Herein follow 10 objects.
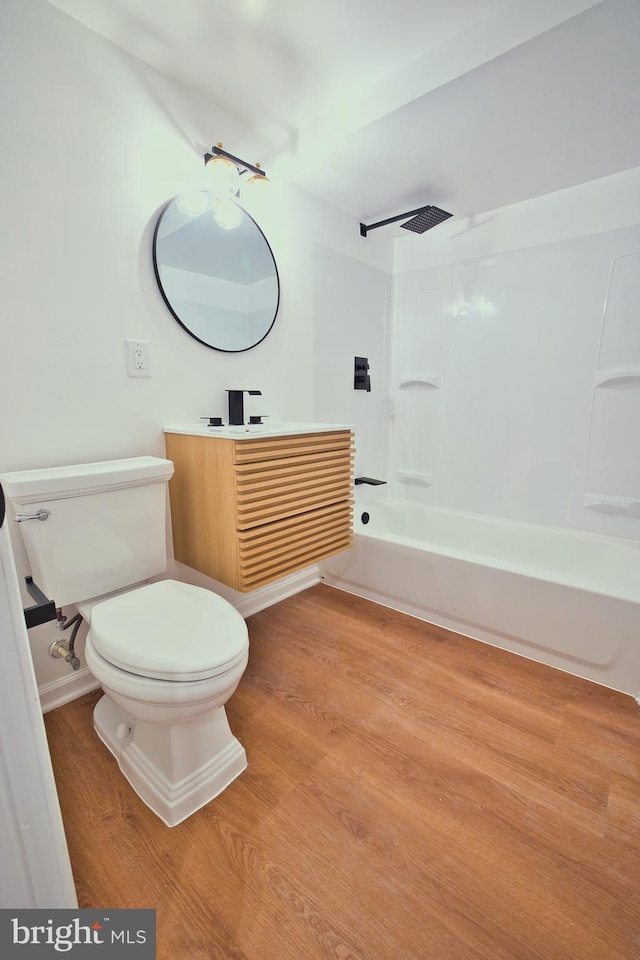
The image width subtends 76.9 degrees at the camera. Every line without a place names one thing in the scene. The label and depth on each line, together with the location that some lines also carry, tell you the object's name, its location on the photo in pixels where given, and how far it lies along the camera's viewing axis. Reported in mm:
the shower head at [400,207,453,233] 2082
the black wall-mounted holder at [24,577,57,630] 770
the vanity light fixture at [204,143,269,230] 1517
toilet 961
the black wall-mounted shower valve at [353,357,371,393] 2504
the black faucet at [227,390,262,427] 1723
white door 555
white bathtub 1440
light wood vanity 1368
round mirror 1539
